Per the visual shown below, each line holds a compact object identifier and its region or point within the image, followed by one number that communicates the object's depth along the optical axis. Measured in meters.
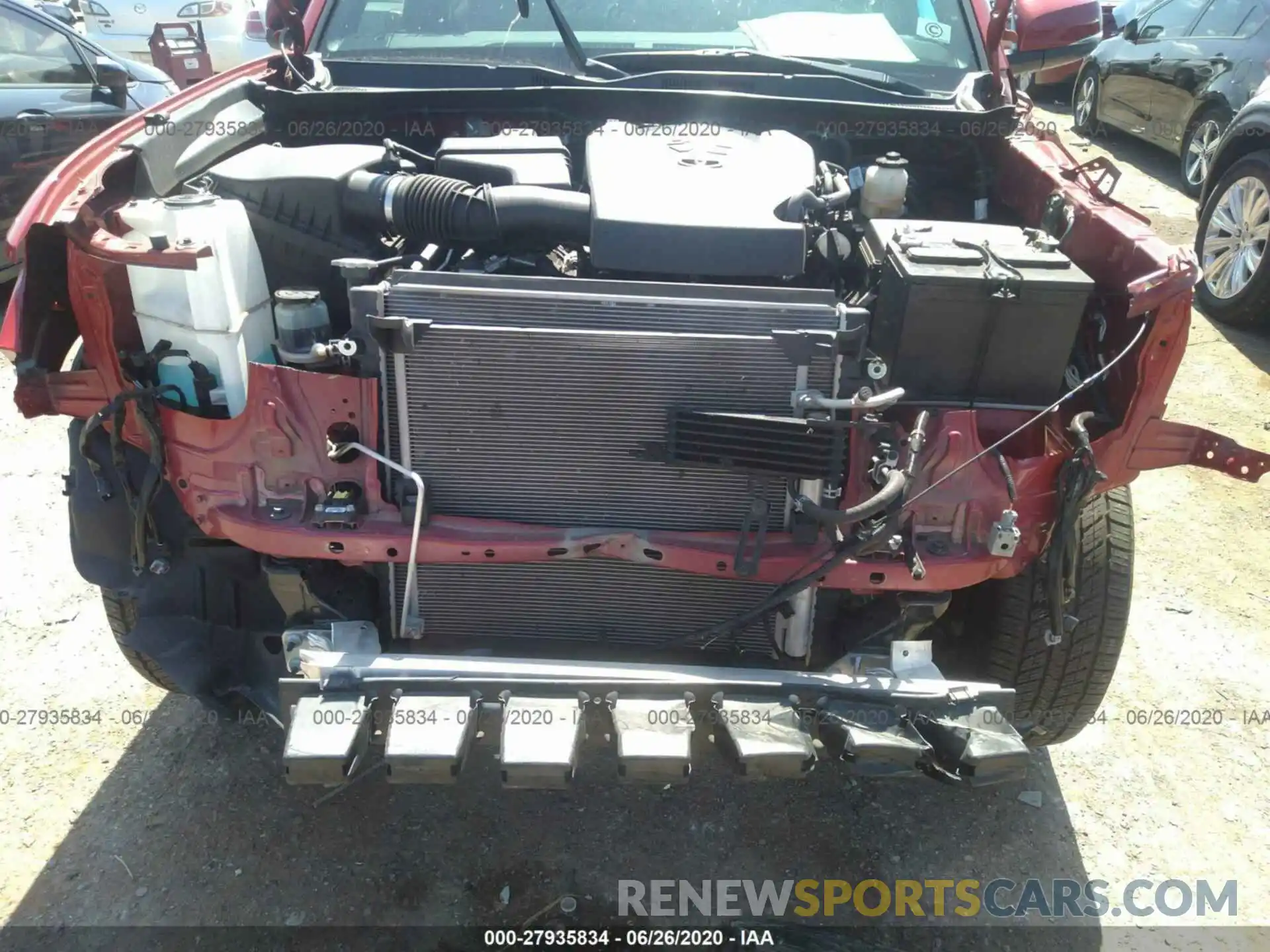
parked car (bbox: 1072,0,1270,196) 6.71
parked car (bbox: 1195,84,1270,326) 5.38
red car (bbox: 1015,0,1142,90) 9.02
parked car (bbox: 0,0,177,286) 4.96
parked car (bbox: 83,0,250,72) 9.23
